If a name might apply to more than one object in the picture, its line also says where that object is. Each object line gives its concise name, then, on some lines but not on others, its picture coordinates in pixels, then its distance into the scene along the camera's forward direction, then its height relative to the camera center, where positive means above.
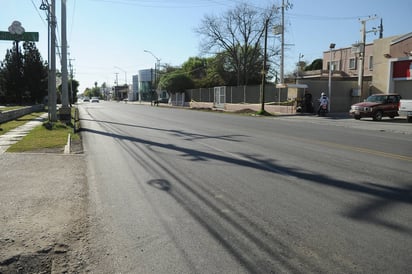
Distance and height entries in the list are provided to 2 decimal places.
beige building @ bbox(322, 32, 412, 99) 33.66 +3.02
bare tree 66.81 +7.86
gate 49.97 +0.31
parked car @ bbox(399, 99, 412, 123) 24.66 -0.46
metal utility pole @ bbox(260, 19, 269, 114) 36.88 -0.10
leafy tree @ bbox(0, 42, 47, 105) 46.84 +2.73
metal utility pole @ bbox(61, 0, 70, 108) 23.55 +2.18
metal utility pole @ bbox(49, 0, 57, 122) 22.42 +2.11
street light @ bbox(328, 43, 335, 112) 35.25 +1.07
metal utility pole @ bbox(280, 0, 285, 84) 45.21 +6.04
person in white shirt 31.92 -0.04
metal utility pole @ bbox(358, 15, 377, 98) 35.88 +4.41
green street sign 26.00 +3.99
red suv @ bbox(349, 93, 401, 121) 27.41 -0.40
